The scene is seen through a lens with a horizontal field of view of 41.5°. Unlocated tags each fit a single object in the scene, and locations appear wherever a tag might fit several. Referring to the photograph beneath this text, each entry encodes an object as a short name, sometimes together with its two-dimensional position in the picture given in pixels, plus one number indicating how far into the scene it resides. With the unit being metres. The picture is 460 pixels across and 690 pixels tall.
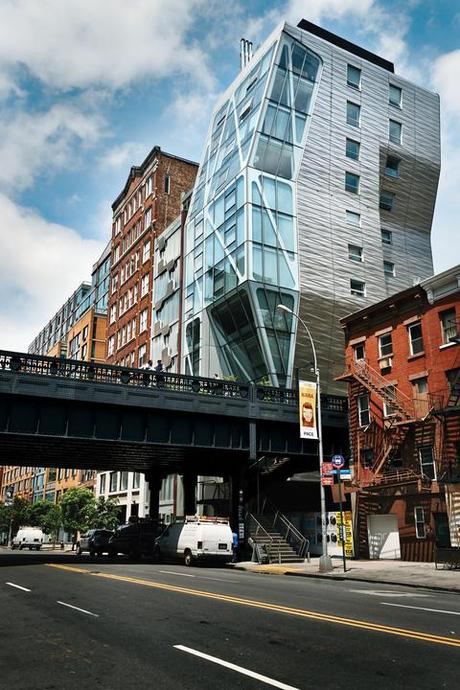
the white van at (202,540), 29.59
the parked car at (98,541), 41.12
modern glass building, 50.97
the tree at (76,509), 62.84
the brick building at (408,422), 29.34
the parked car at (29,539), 61.53
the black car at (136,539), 37.66
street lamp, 24.52
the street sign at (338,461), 25.09
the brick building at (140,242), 74.12
